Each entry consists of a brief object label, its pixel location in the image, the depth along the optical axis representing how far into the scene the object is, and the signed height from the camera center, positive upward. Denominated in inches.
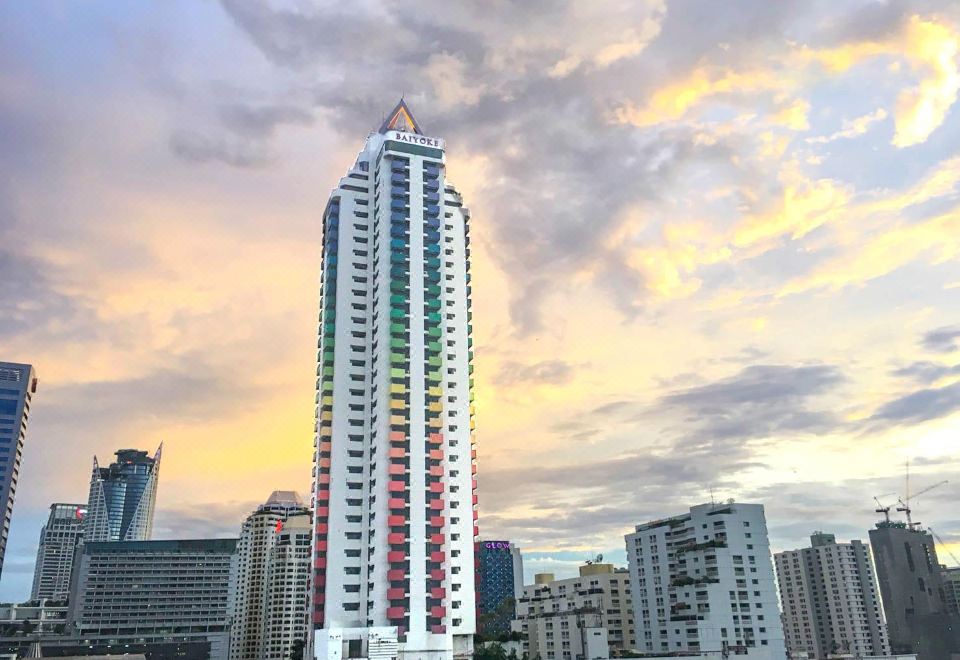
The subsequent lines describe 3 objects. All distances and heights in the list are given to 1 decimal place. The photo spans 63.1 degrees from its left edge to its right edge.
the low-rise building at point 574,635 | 6939.0 -198.8
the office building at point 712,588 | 6373.0 +160.1
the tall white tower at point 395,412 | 5255.9 +1413.5
